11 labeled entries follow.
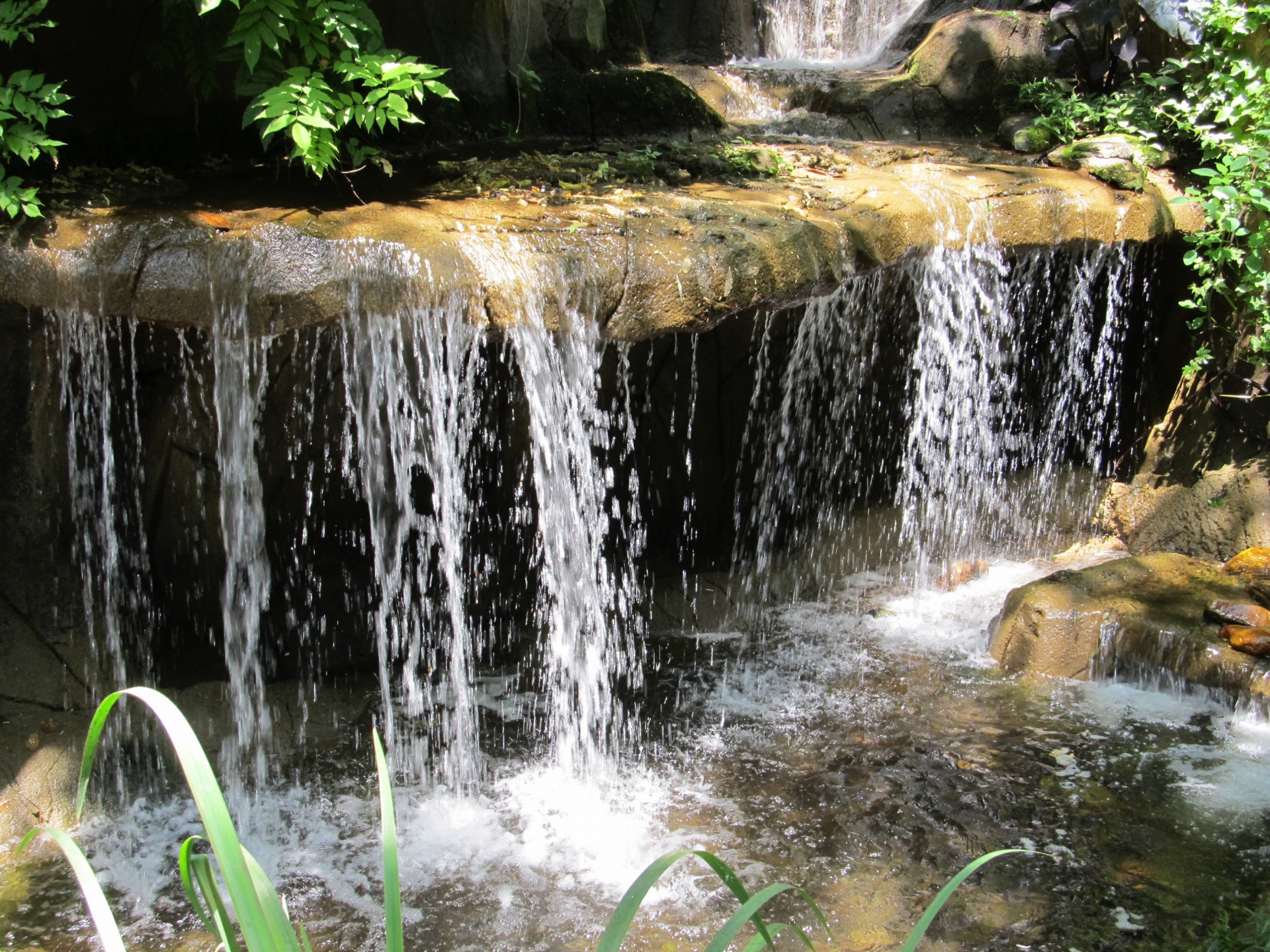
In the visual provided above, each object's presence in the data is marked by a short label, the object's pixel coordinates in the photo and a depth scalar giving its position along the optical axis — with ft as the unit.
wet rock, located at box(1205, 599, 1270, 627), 14.35
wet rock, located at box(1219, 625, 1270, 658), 13.93
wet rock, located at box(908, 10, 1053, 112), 23.65
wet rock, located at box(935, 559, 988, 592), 18.39
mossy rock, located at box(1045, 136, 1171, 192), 17.89
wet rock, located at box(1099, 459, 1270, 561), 17.95
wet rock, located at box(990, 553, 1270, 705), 14.12
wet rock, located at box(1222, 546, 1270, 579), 16.01
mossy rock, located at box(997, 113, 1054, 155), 20.98
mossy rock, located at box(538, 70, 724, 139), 21.25
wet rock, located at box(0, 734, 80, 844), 12.00
